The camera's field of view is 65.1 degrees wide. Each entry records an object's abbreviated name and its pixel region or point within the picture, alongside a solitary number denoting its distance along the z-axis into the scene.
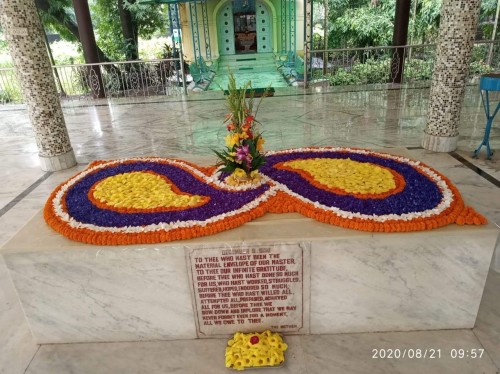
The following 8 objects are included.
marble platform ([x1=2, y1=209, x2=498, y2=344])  1.80
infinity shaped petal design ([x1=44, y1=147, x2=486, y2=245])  1.87
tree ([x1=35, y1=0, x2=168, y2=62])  11.14
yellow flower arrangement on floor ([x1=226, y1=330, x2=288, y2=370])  1.77
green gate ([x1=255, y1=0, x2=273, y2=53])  15.95
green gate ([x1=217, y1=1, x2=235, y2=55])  15.44
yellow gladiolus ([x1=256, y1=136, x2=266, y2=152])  2.20
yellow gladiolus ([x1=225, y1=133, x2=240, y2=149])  2.09
